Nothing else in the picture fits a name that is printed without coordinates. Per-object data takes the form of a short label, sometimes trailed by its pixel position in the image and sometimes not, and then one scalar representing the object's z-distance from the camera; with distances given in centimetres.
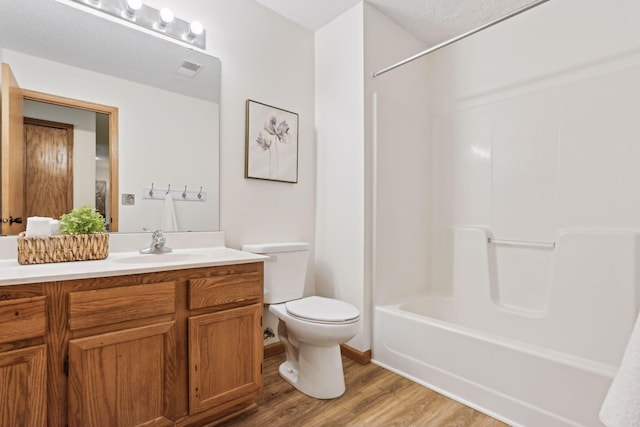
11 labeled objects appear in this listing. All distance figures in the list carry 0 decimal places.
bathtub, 142
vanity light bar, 166
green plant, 142
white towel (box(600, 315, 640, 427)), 86
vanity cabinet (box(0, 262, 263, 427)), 105
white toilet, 170
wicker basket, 130
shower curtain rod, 137
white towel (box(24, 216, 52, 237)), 133
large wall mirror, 148
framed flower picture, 214
